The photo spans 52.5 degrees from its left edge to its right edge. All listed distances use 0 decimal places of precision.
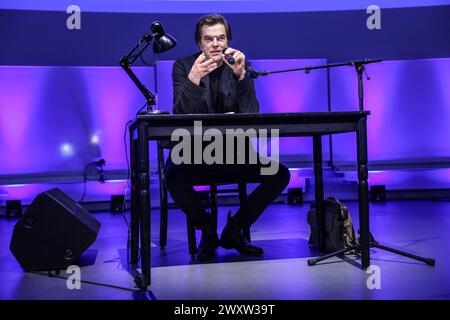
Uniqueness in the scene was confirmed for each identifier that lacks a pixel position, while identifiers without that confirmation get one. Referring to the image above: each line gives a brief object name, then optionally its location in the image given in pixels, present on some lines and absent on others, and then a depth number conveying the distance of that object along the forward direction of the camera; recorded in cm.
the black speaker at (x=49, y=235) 224
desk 195
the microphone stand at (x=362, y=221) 214
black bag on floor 250
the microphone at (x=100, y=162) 544
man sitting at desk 240
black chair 257
